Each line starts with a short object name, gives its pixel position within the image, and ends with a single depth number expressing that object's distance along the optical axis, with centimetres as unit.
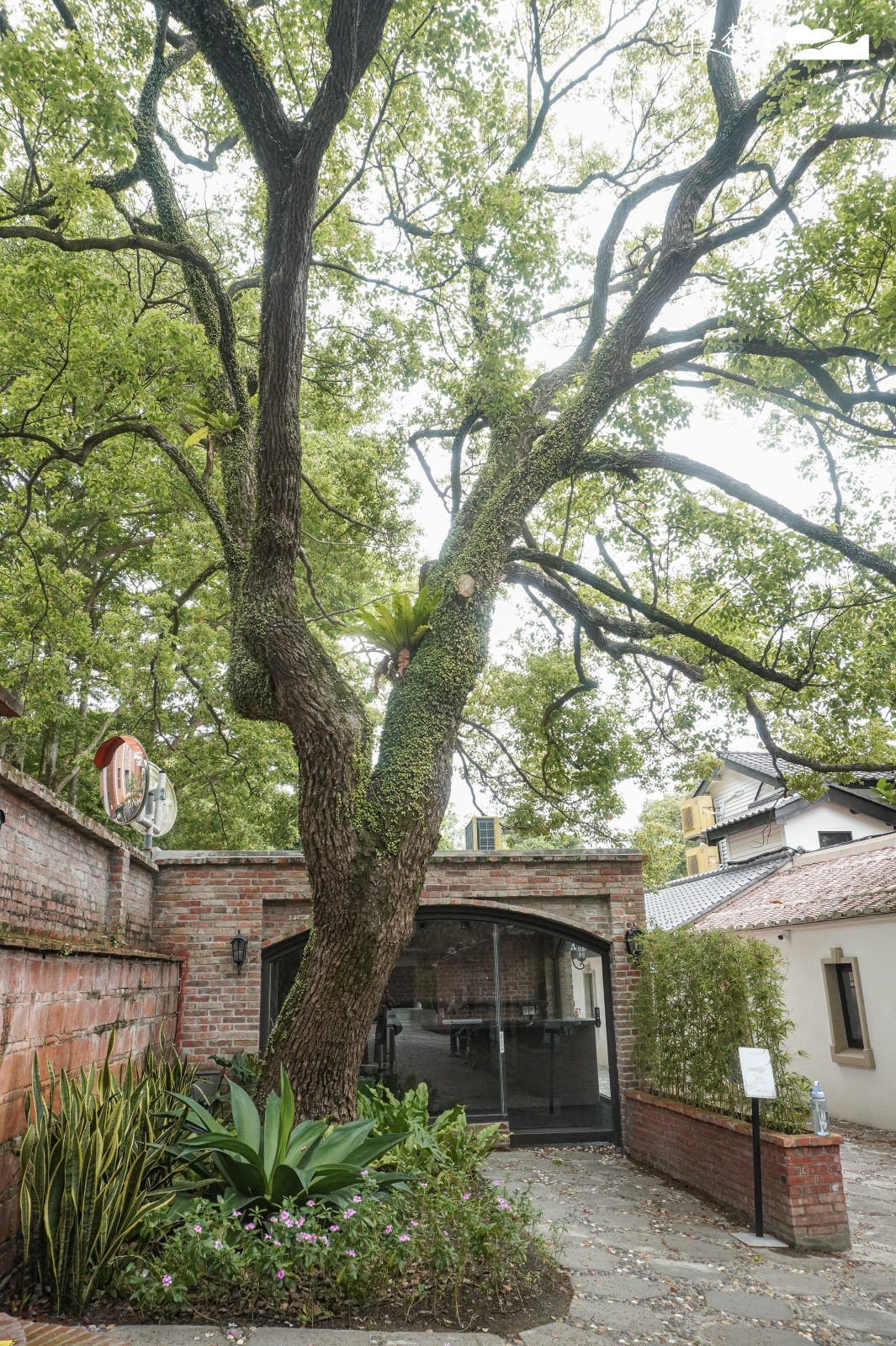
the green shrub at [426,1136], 520
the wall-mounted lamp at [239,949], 844
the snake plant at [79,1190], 341
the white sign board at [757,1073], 564
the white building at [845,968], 1005
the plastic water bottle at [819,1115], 575
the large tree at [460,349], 477
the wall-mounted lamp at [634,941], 893
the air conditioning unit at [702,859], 2433
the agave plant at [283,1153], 399
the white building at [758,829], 1517
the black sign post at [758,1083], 561
